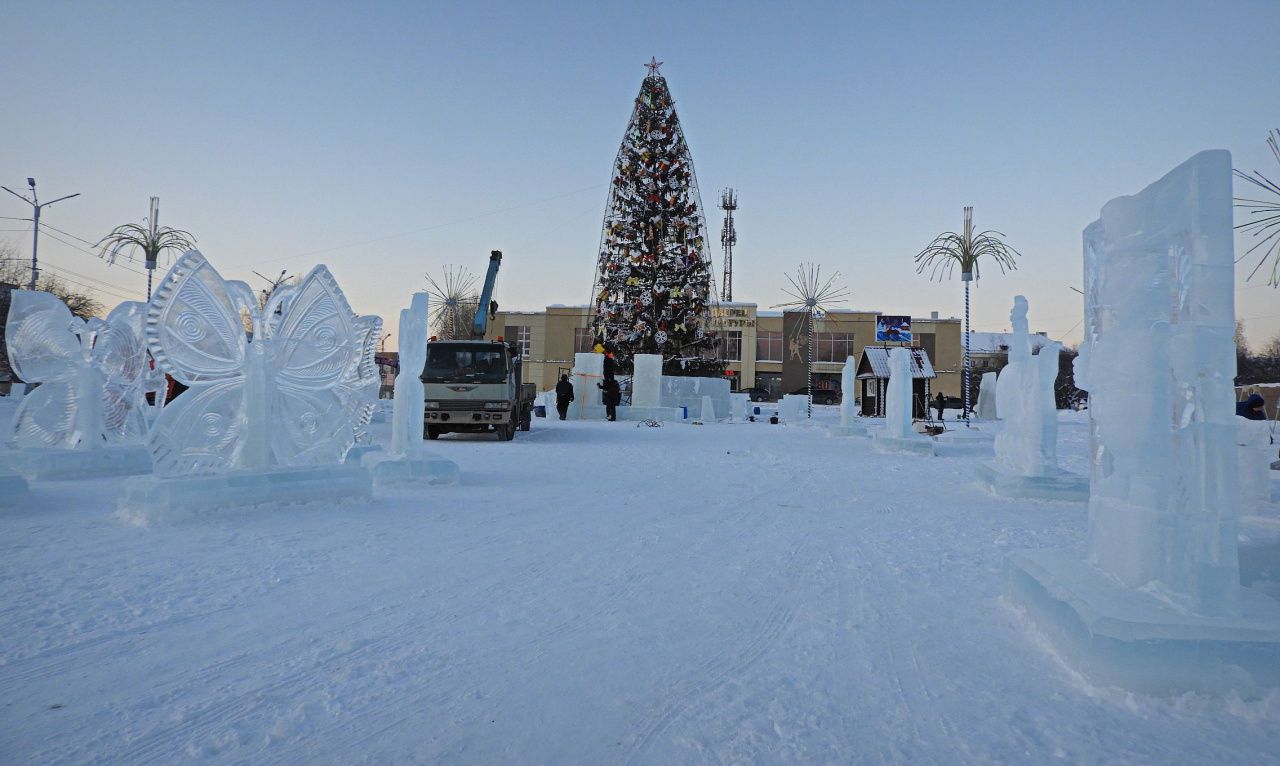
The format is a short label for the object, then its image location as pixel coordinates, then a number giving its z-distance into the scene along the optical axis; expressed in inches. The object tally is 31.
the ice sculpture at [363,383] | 264.1
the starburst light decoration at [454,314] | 1697.8
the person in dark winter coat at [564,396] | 870.9
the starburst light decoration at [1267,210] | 421.4
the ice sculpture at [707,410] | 963.3
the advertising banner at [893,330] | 1186.0
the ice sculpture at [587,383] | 918.4
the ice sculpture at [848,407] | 685.3
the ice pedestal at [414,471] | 289.7
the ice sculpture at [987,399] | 1177.4
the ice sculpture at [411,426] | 291.1
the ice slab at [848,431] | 681.6
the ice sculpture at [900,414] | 495.5
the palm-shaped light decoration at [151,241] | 1008.9
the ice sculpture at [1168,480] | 93.3
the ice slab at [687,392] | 995.3
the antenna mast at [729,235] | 2225.6
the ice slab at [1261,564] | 125.4
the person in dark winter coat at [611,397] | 863.1
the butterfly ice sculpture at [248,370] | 213.3
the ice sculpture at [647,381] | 927.0
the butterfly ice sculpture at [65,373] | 301.1
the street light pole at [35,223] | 1074.7
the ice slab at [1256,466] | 249.4
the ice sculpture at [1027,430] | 282.7
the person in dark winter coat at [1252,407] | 560.4
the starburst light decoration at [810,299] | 1269.7
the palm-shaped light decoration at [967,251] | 1006.4
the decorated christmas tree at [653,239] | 1011.3
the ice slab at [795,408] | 1054.1
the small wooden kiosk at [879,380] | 1206.3
